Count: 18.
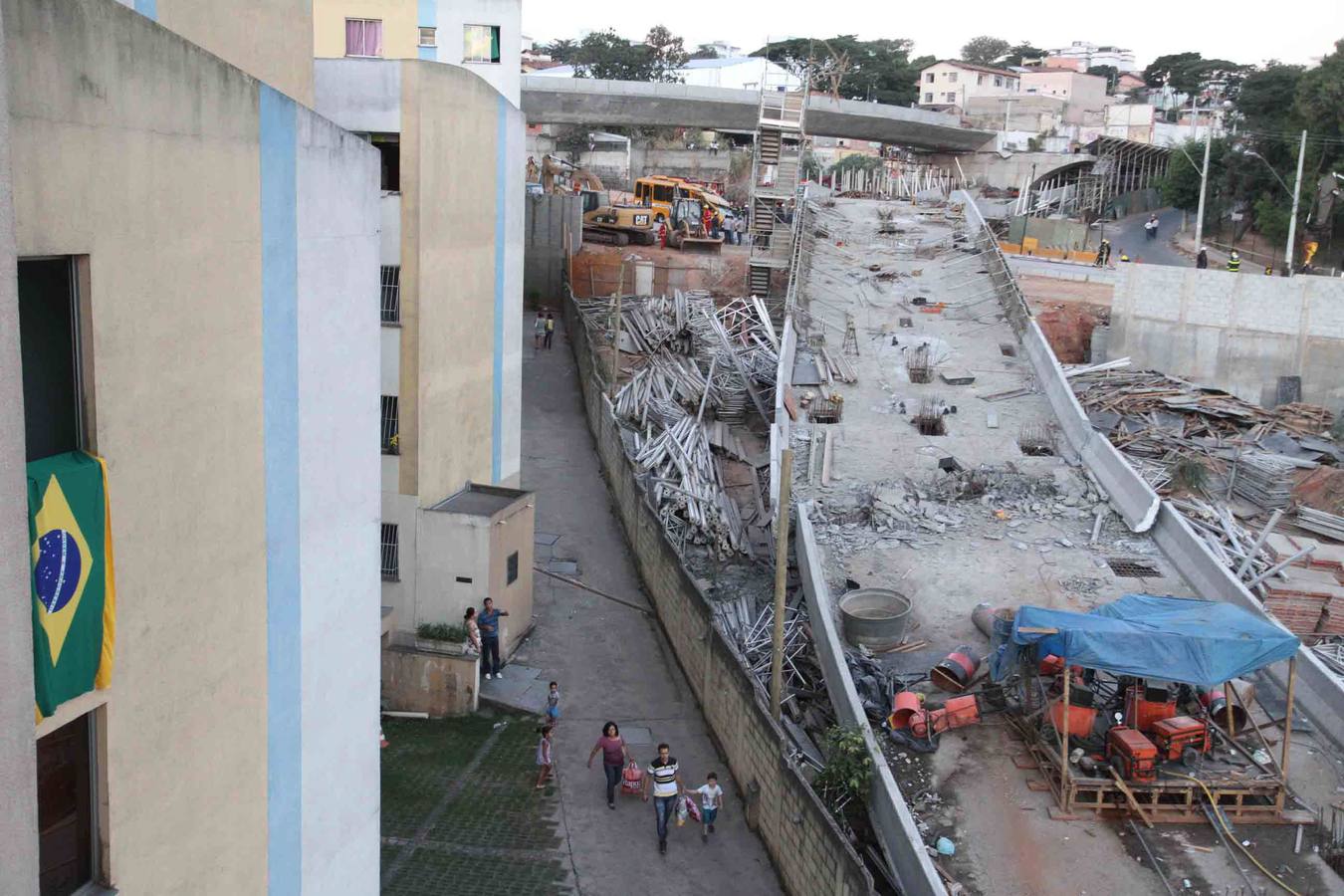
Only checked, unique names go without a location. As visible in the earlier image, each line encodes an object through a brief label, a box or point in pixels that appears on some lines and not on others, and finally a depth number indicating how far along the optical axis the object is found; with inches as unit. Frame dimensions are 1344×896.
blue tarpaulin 546.0
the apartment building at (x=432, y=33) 1136.2
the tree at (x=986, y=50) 5698.8
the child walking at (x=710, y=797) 600.7
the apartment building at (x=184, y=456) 245.0
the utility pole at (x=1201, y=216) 1776.6
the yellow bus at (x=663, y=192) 1901.3
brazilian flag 249.9
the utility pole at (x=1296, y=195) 1575.7
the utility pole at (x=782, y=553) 583.5
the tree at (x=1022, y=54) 5718.5
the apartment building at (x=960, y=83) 4084.6
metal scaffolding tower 1518.2
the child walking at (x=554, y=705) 712.4
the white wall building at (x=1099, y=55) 6546.3
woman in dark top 627.2
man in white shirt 594.2
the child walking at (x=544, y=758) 649.6
